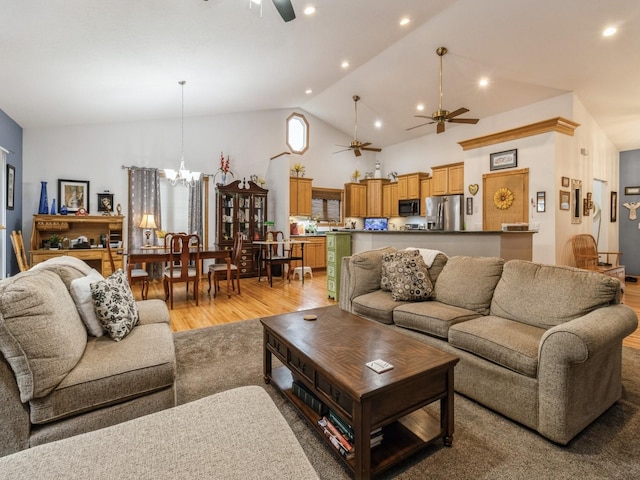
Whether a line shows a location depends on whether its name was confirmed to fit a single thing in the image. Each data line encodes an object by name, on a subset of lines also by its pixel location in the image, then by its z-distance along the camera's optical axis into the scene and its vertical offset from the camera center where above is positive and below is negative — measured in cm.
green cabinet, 485 -25
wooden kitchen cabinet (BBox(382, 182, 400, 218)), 850 +99
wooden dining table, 430 -25
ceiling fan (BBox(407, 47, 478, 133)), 438 +165
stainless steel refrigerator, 674 +54
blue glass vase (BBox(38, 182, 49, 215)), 532 +59
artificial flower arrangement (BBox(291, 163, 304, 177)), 789 +165
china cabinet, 695 +47
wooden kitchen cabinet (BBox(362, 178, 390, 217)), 882 +116
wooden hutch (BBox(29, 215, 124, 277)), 514 +2
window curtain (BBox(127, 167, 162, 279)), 612 +71
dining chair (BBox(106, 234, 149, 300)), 450 -53
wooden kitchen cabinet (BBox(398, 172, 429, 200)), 789 +130
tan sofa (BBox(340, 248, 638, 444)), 166 -60
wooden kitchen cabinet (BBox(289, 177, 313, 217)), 771 +98
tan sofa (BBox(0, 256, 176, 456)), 135 -63
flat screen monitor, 898 +39
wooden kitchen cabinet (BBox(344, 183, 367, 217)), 881 +104
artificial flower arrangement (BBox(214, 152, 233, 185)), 691 +149
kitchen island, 378 -5
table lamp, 570 +26
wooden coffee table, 140 -70
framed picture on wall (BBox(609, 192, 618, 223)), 706 +66
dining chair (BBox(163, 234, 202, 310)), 440 -38
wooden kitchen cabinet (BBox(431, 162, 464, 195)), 698 +129
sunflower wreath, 570 +70
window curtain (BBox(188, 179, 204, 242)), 675 +60
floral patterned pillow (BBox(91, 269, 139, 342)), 196 -44
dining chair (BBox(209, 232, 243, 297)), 522 -49
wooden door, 550 +70
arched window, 800 +260
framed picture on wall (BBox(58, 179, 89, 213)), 558 +74
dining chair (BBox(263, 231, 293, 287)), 708 -30
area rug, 150 -108
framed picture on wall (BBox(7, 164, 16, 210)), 467 +75
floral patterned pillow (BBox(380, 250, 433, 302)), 292 -37
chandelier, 538 +104
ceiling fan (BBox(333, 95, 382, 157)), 610 +245
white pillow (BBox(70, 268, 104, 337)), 192 -40
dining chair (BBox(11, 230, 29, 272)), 457 -18
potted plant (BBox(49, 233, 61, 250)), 525 -10
